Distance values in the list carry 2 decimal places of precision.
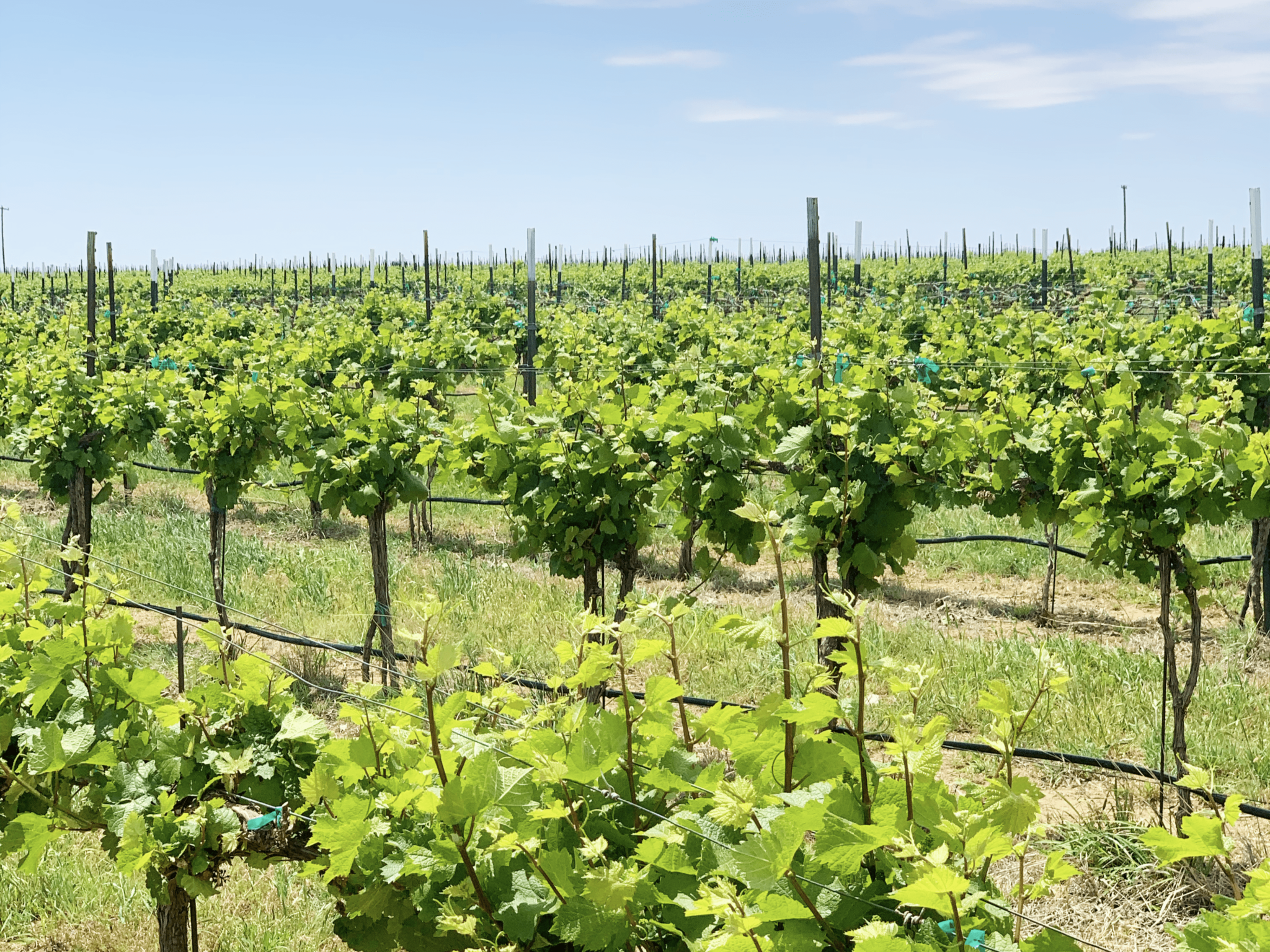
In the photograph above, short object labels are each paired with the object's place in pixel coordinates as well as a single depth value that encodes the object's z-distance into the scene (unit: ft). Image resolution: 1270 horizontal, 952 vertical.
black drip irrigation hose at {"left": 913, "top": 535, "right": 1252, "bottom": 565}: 27.86
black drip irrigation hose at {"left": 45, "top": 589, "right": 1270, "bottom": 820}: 16.87
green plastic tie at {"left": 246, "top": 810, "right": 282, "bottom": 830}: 8.45
